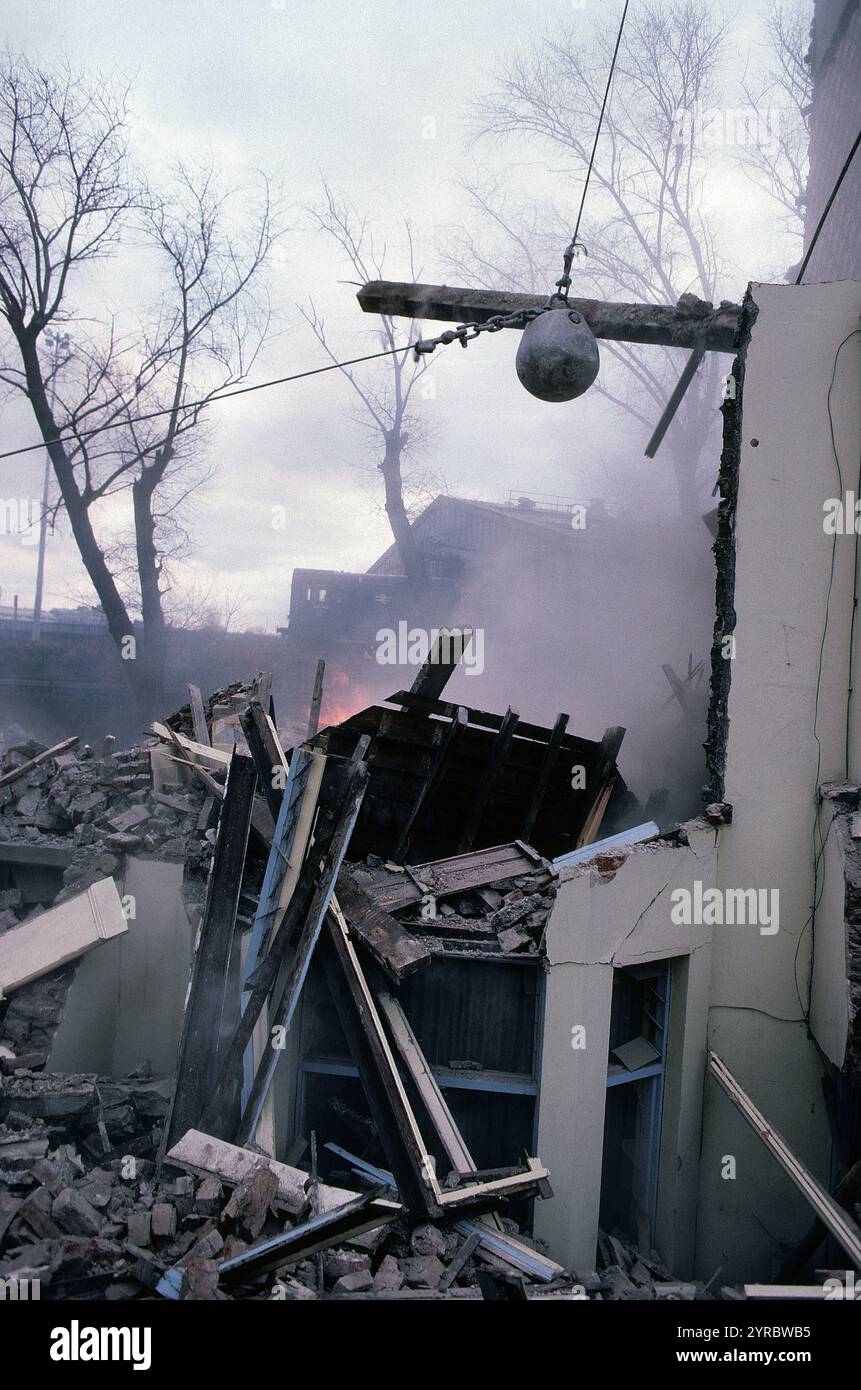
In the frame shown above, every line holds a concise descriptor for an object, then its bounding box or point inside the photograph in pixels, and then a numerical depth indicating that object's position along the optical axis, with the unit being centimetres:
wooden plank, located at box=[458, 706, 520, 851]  846
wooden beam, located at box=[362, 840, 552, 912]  730
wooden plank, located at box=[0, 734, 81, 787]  930
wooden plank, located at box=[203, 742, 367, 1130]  560
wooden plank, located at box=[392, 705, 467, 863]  834
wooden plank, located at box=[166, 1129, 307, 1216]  483
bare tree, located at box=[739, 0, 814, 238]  1766
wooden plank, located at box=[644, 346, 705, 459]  862
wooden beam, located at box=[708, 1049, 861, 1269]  539
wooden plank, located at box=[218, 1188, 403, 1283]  419
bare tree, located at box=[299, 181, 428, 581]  2233
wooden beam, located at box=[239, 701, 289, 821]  675
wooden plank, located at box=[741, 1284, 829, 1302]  495
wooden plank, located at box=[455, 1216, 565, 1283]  523
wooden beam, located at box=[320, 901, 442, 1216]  563
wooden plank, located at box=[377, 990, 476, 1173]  605
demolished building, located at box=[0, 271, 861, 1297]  628
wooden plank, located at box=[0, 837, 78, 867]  808
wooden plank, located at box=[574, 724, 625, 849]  885
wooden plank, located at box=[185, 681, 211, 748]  998
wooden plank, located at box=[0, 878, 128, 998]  675
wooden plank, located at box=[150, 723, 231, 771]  889
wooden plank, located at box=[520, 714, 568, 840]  864
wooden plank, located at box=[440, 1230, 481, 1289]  485
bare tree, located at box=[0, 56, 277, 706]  1589
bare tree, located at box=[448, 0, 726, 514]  1973
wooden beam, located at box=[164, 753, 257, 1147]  564
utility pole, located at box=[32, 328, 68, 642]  1673
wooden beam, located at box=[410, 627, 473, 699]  809
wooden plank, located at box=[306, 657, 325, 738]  952
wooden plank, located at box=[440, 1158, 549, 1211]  551
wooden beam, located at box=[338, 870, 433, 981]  631
